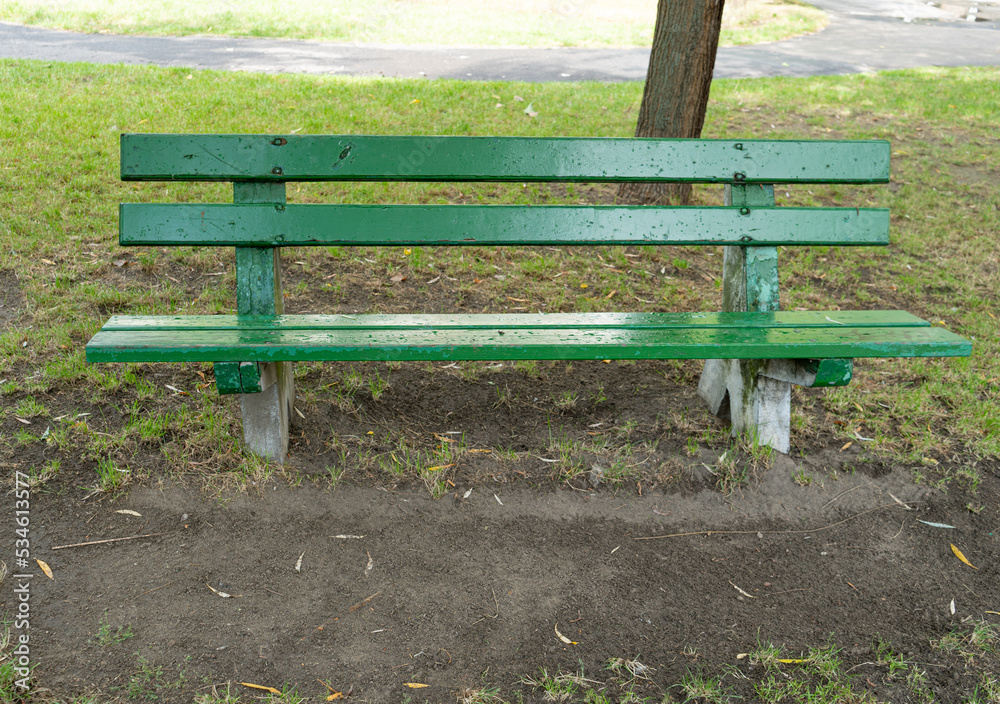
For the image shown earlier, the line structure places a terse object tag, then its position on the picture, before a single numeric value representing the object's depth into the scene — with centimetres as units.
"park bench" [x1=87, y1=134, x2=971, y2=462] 253
